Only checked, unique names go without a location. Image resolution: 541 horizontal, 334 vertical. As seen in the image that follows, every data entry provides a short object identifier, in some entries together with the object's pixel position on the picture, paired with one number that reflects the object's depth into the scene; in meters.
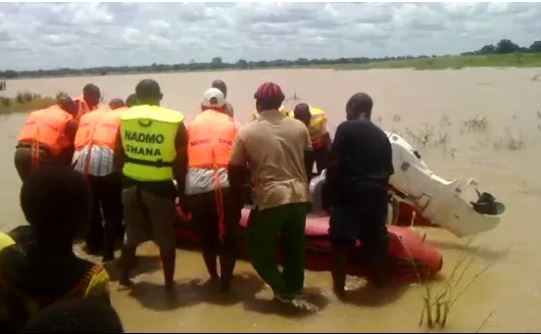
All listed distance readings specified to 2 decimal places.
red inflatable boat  5.80
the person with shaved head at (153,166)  5.18
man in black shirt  5.39
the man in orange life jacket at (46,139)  6.39
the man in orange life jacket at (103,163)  6.10
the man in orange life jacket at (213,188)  5.37
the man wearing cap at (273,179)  4.94
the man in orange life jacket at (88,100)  6.78
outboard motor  6.61
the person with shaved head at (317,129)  6.45
